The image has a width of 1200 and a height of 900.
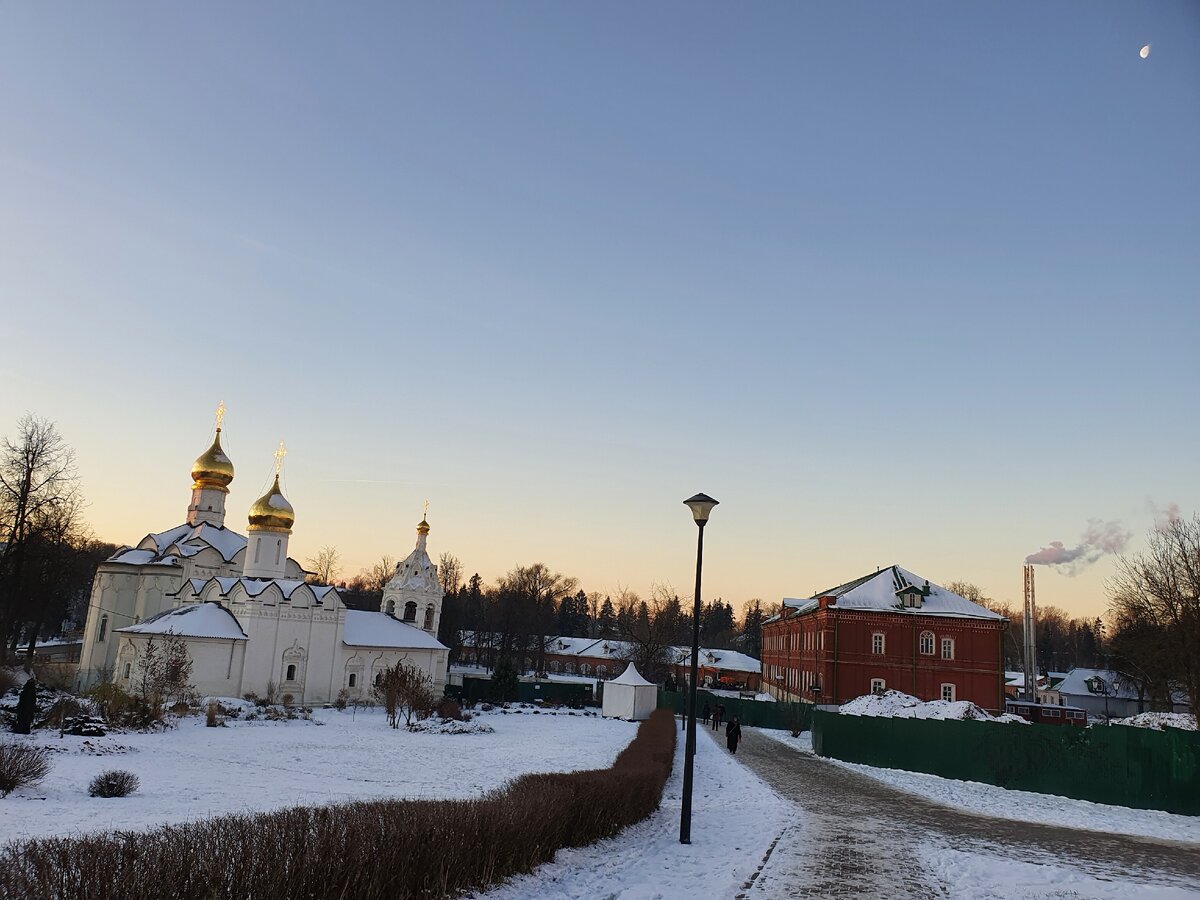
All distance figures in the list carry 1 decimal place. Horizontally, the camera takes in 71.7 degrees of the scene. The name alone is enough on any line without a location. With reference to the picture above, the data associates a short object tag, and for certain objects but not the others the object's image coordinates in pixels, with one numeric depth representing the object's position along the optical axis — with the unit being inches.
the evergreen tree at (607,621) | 4621.6
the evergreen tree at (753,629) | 4980.3
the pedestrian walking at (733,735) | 1091.3
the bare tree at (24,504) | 1346.0
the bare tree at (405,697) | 1379.2
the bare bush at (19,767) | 584.1
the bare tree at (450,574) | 3983.8
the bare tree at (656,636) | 2829.7
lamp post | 488.4
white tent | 1776.6
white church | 1614.2
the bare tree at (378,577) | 4118.9
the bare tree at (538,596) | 3759.1
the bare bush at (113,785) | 596.1
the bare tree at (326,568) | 4090.6
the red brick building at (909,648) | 1750.7
